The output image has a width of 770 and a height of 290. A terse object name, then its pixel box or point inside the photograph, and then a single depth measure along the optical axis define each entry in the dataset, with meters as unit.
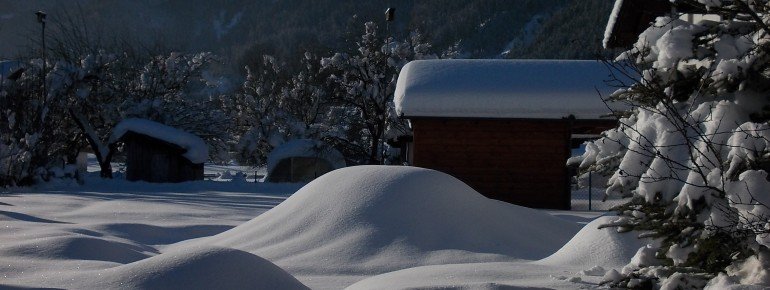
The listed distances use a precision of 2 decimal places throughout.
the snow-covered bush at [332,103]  33.75
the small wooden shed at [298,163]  35.28
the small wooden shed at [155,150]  32.47
